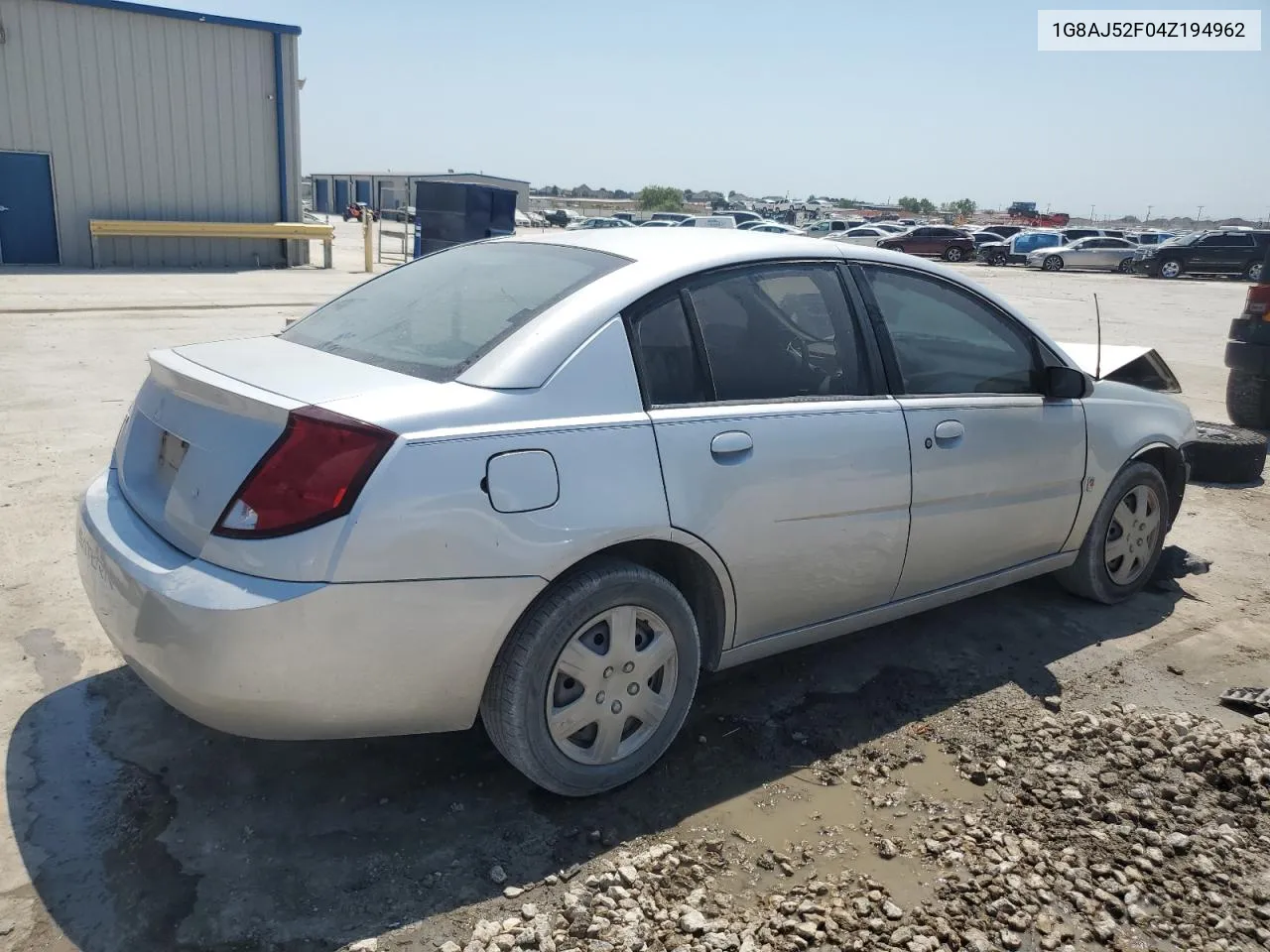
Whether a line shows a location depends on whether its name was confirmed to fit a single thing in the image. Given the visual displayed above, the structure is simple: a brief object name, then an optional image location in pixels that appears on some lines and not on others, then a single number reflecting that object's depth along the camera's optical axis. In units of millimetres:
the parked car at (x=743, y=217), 48341
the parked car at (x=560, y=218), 55344
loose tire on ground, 6980
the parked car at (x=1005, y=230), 46844
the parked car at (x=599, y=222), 39819
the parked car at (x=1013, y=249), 40781
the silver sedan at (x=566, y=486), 2559
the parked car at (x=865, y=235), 41625
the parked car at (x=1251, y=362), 8391
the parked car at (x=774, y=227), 39541
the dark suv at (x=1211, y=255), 33156
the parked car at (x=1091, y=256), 37812
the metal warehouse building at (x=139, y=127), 18875
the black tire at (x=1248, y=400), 8688
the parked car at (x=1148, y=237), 43222
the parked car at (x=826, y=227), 46656
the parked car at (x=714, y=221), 37562
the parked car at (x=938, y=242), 40219
